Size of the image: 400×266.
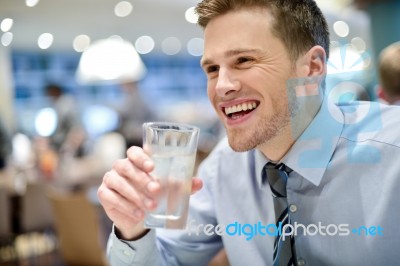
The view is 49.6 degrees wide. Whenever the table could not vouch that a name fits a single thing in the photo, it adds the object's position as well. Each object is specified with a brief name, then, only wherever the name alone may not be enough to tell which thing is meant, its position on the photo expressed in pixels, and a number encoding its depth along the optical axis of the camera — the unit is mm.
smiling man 728
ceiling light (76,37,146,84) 1631
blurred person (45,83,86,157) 2351
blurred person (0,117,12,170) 2983
